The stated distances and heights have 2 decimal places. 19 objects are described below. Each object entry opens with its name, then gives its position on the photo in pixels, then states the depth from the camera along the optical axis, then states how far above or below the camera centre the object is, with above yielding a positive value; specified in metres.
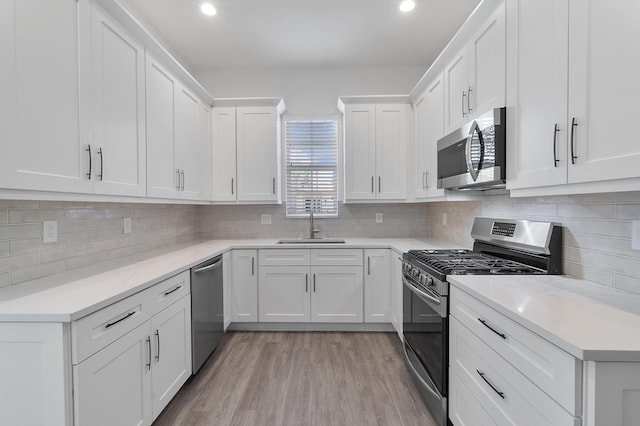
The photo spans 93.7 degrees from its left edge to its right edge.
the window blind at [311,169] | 3.62 +0.47
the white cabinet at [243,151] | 3.29 +0.62
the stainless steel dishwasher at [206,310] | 2.14 -0.80
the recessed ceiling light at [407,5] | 2.39 +1.64
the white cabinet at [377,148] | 3.22 +0.64
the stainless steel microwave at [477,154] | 1.63 +0.33
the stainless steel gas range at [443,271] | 1.65 -0.37
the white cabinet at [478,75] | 1.65 +0.85
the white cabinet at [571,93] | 0.98 +0.44
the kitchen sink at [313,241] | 3.33 -0.37
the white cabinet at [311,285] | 3.02 -0.78
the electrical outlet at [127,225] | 2.32 -0.13
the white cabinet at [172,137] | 2.16 +0.60
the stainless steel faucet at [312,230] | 3.47 -0.26
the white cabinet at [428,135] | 2.52 +0.66
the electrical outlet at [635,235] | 1.26 -0.12
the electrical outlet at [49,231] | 1.61 -0.12
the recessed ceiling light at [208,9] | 2.40 +1.63
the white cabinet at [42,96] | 1.11 +0.46
